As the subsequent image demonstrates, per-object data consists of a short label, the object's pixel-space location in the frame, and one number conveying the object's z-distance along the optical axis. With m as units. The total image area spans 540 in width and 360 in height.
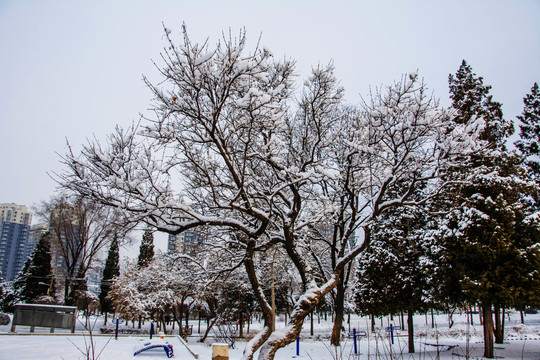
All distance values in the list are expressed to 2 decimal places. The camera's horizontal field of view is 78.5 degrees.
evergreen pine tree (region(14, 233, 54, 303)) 33.78
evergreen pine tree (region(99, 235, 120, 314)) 38.69
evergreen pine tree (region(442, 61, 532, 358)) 11.53
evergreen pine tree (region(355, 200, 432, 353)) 14.20
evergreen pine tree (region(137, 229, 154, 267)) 40.55
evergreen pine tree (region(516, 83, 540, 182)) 18.72
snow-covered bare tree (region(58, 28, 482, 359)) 6.19
